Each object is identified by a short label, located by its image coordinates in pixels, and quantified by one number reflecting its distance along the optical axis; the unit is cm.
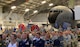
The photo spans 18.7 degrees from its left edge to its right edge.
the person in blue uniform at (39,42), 631
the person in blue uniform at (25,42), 616
